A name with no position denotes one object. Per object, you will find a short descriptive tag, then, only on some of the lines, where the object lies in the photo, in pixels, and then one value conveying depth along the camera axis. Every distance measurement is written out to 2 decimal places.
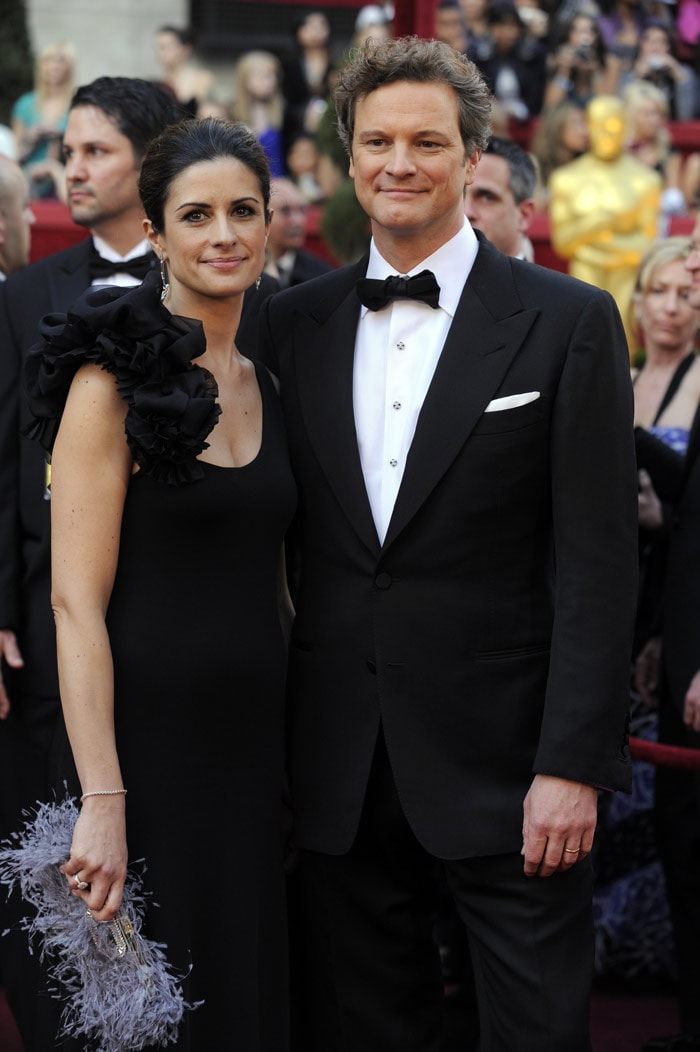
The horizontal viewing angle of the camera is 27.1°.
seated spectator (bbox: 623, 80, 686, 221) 9.08
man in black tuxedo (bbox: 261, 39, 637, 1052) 2.64
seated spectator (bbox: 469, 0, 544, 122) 10.54
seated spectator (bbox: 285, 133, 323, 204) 9.19
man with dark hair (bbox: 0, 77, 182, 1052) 3.49
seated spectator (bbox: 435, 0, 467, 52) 9.96
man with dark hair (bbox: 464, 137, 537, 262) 4.32
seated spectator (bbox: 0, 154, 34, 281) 4.05
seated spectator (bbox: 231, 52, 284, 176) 10.02
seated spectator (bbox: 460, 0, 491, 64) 10.35
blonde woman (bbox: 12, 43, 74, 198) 8.80
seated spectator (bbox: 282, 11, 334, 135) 10.25
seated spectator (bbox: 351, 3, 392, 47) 9.86
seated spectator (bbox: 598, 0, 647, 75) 10.96
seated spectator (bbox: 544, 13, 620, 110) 10.47
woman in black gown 2.55
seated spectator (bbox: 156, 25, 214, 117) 10.34
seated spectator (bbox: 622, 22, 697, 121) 10.59
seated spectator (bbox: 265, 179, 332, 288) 5.91
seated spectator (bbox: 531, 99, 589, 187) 8.90
